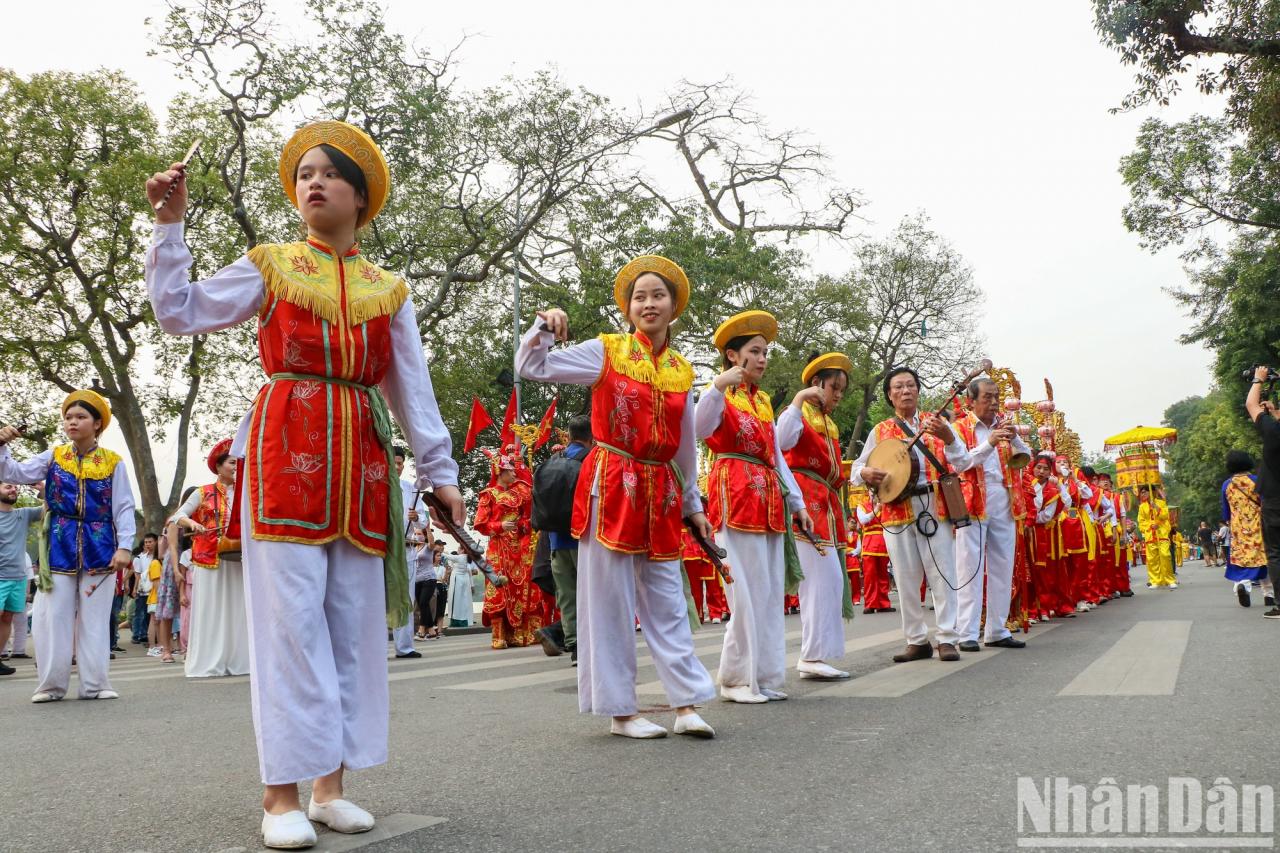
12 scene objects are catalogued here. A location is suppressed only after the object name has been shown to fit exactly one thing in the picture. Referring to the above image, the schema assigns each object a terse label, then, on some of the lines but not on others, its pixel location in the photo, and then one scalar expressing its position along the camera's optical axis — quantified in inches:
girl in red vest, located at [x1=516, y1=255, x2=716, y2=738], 189.0
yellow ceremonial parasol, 989.4
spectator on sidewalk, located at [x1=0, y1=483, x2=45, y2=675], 430.9
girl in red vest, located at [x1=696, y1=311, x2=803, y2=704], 233.5
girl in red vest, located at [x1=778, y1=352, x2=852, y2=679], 269.9
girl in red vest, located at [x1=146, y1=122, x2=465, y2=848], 124.4
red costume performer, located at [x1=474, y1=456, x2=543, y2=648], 481.4
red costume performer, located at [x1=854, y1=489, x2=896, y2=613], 614.2
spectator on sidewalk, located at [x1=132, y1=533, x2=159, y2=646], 616.1
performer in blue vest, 299.1
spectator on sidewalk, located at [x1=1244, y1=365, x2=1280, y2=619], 384.8
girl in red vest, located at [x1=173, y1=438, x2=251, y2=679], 384.5
